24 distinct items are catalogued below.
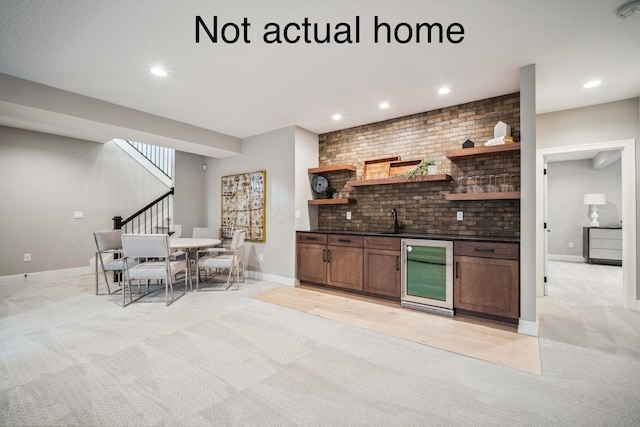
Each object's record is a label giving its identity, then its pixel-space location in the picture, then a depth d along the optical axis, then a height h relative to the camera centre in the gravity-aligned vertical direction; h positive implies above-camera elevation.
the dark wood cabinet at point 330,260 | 4.18 -0.71
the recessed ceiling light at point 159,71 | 2.98 +1.50
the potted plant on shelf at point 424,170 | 3.99 +0.61
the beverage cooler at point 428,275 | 3.39 -0.75
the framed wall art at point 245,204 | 5.30 +0.19
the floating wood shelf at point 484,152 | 3.27 +0.74
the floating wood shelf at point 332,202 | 4.67 +0.21
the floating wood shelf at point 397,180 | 3.82 +0.48
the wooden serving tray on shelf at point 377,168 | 4.48 +0.73
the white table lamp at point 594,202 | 6.83 +0.27
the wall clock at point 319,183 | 5.12 +0.55
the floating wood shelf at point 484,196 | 3.22 +0.21
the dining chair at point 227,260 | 4.50 -0.72
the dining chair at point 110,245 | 4.23 -0.47
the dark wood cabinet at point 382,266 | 3.81 -0.71
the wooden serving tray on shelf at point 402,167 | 4.31 +0.72
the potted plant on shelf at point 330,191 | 5.00 +0.40
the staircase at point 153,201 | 6.11 +0.28
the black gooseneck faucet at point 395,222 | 4.23 -0.12
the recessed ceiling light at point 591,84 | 3.23 +1.48
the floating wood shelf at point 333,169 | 4.71 +0.75
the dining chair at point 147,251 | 3.62 -0.47
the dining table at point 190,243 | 4.15 -0.45
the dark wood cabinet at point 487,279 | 3.01 -0.71
